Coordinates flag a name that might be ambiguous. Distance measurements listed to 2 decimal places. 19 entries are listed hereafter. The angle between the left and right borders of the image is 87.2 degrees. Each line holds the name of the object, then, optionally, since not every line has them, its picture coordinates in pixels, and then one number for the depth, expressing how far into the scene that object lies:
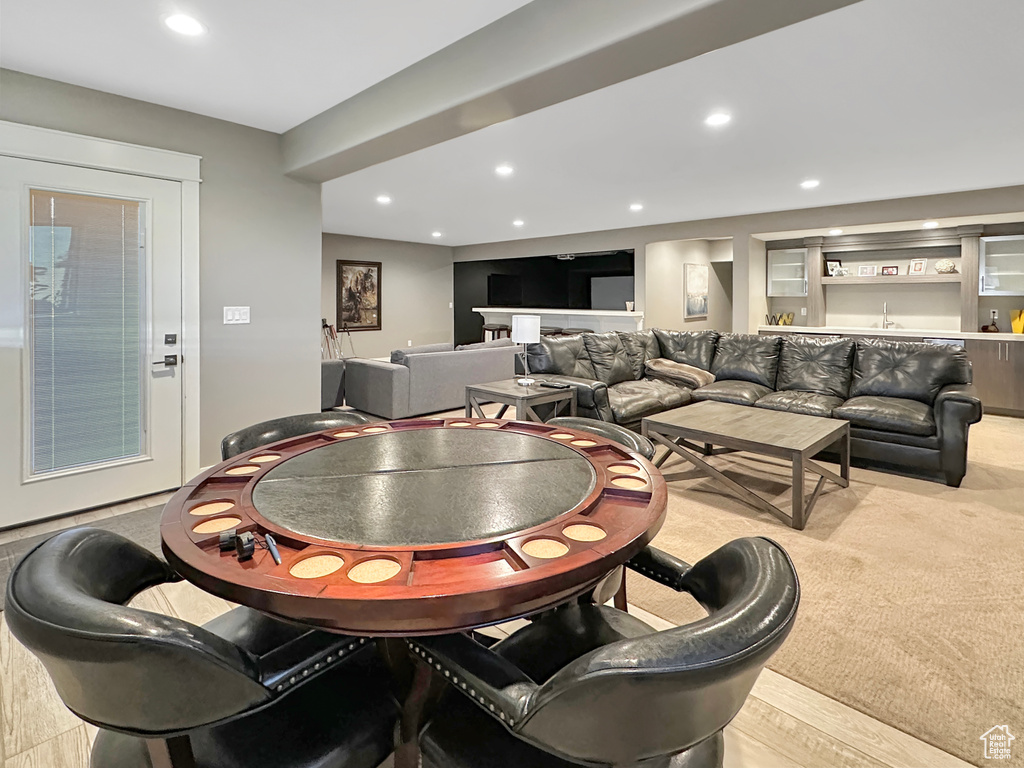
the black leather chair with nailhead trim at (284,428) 1.91
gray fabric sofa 5.48
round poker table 0.89
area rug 1.66
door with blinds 2.80
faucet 7.00
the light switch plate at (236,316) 3.55
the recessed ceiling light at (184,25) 2.23
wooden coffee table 2.93
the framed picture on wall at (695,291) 8.84
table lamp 4.39
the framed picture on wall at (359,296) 9.26
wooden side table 4.06
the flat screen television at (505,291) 10.32
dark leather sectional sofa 3.64
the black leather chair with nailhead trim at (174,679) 0.76
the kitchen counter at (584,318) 8.46
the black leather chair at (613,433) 1.88
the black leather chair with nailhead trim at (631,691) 0.71
